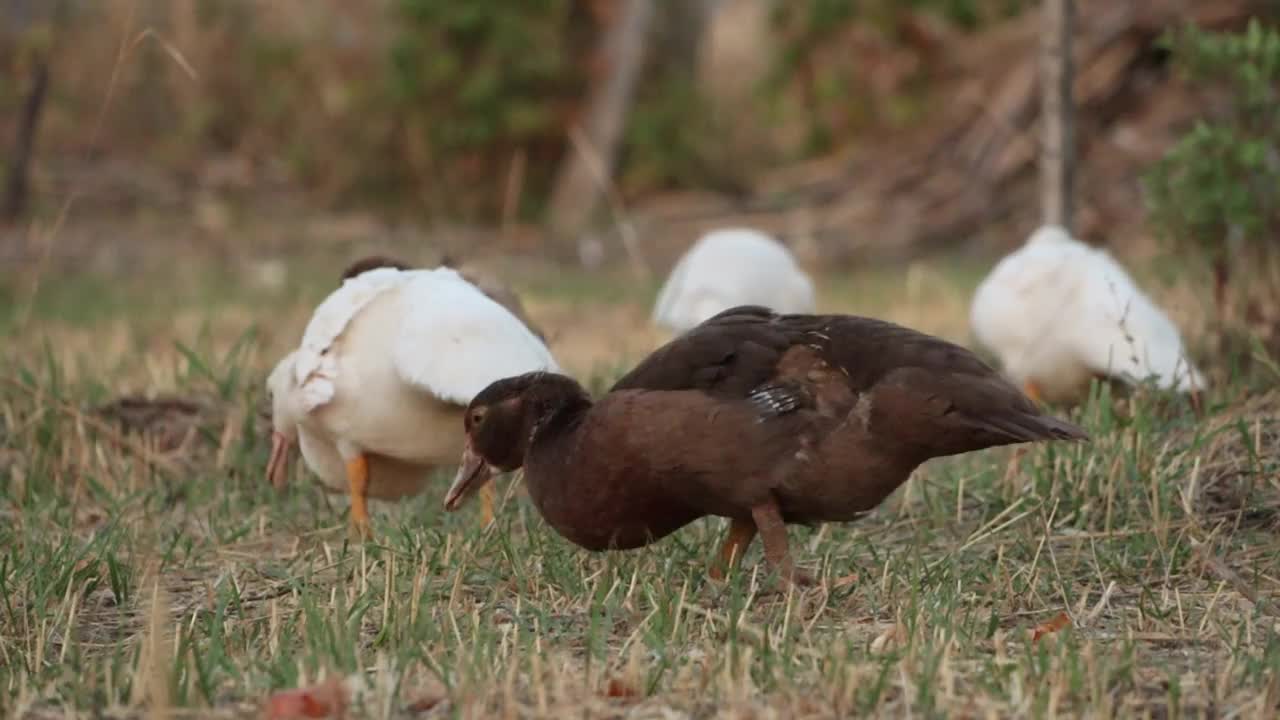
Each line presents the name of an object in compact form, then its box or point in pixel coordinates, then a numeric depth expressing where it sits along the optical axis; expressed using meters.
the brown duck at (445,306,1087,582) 8.53
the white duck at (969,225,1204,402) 12.95
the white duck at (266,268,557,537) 10.29
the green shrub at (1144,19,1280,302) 14.19
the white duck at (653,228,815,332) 16.44
